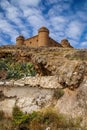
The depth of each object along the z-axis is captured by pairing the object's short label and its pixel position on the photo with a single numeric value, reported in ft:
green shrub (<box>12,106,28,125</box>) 14.85
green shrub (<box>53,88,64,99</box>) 16.15
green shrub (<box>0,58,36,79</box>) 20.47
